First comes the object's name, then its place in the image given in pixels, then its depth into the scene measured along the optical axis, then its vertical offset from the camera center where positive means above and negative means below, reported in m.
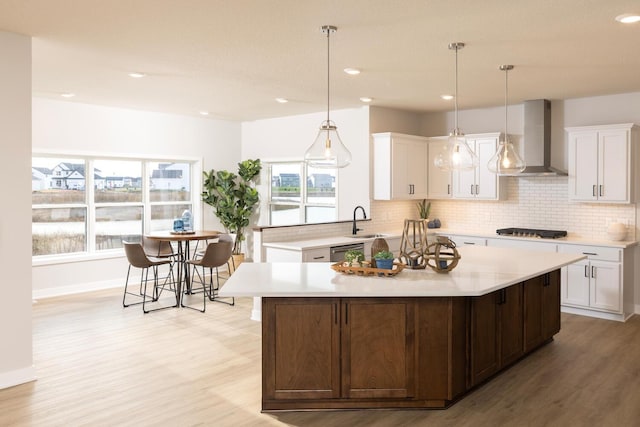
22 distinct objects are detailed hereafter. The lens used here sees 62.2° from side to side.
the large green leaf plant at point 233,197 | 8.77 +0.10
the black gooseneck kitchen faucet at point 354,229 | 6.90 -0.34
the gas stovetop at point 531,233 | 6.59 -0.38
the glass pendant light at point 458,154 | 4.16 +0.38
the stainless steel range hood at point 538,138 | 6.71 +0.82
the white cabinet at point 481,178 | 7.17 +0.35
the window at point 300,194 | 8.20 +0.14
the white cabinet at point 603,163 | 6.06 +0.47
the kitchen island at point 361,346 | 3.51 -0.96
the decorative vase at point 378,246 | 4.12 -0.34
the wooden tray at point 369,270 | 3.79 -0.49
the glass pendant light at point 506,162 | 4.36 +0.33
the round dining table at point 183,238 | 6.45 -0.43
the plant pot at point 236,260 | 8.59 -0.93
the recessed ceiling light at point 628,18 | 3.43 +1.21
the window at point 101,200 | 7.23 +0.04
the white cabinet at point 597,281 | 5.94 -0.91
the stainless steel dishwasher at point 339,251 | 6.00 -0.55
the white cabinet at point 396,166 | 7.23 +0.52
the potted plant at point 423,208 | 8.12 -0.08
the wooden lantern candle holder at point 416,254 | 4.12 -0.41
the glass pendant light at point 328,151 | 3.74 +0.37
